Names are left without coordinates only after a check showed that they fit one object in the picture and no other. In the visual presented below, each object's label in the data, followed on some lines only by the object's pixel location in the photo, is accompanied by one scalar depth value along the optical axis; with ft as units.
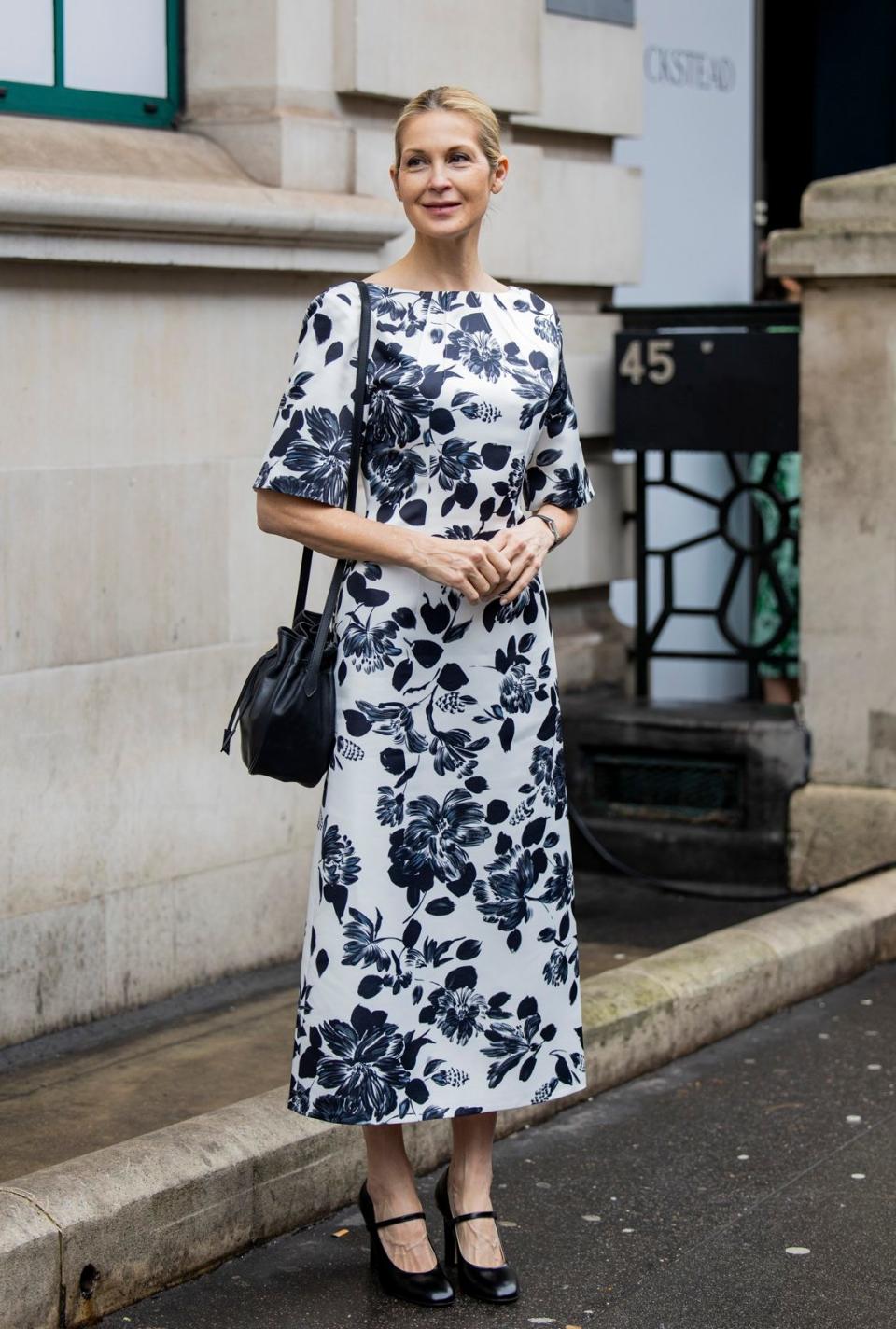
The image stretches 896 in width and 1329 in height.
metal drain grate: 24.57
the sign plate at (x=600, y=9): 24.91
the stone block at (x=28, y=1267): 12.34
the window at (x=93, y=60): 18.69
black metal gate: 24.56
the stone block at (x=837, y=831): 23.58
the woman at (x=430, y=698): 12.69
